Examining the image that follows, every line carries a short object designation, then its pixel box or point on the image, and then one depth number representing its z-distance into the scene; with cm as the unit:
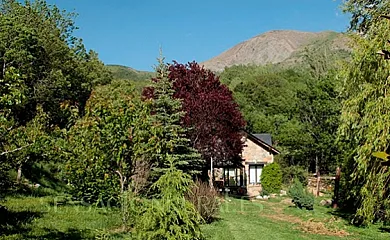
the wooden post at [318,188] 2323
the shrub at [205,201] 1209
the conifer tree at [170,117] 1565
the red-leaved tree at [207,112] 1783
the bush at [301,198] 1670
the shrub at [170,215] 639
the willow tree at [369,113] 1112
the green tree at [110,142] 1044
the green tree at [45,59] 2041
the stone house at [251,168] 2681
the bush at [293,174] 2715
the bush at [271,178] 2383
